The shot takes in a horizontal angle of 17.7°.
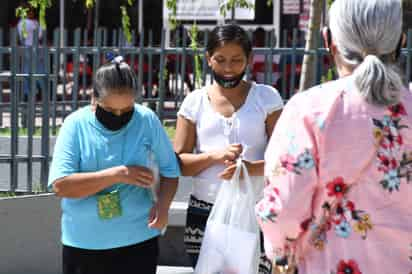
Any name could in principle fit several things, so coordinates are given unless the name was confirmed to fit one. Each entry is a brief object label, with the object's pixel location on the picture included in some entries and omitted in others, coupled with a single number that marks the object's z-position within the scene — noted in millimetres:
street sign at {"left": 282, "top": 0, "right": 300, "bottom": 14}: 26010
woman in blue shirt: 5682
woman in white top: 6059
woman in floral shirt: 3776
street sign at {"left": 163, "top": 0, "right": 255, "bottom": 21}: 20049
